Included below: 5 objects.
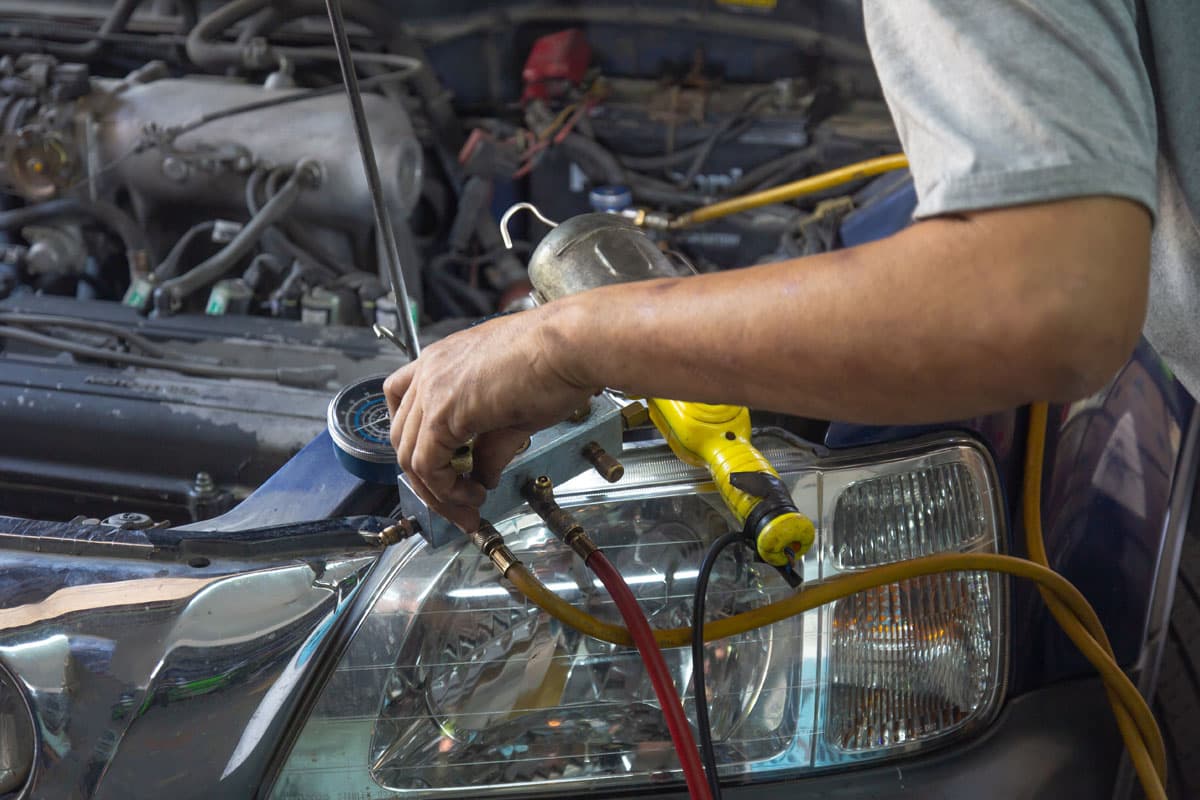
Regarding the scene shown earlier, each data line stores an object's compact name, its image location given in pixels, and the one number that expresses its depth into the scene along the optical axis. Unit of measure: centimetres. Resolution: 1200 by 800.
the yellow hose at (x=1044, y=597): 86
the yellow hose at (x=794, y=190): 160
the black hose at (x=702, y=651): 85
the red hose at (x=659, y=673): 80
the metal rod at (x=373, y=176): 96
